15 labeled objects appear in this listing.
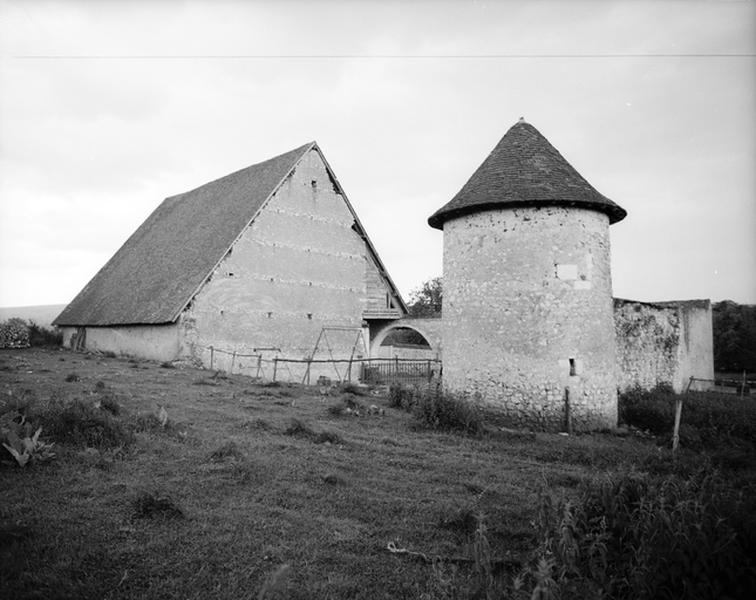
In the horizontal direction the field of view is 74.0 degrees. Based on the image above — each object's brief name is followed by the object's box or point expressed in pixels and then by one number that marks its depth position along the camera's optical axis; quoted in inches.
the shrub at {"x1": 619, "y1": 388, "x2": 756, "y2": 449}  422.6
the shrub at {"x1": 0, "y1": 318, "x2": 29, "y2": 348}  1003.3
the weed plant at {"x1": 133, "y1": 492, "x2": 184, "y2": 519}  192.9
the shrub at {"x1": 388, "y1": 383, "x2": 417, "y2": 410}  507.8
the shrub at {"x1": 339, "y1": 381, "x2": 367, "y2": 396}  623.3
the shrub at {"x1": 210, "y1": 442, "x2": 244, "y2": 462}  269.7
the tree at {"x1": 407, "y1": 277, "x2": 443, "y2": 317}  2436.0
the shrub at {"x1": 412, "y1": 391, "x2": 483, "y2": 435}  398.1
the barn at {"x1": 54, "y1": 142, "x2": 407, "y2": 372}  773.9
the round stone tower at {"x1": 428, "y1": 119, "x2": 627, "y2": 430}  450.0
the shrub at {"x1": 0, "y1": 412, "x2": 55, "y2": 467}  231.8
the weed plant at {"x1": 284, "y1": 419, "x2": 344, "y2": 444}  334.3
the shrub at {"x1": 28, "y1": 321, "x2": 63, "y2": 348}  1112.7
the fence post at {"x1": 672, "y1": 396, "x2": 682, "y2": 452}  370.6
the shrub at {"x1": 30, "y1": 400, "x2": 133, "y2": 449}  276.2
